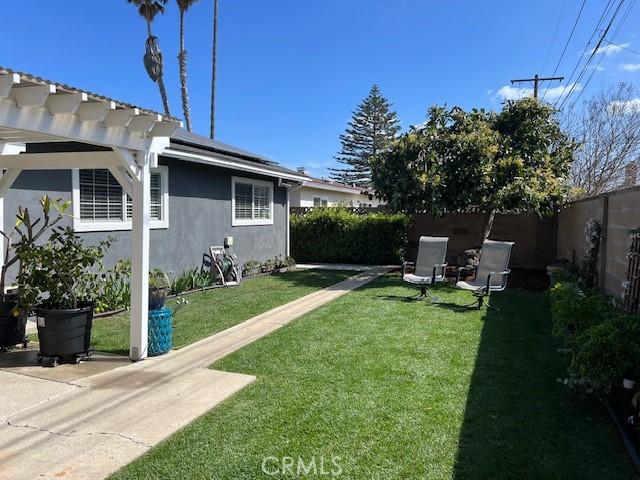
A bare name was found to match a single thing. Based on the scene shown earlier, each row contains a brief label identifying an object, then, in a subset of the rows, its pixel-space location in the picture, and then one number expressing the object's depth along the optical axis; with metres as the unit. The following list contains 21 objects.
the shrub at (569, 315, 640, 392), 3.47
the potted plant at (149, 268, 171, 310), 5.51
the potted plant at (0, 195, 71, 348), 5.21
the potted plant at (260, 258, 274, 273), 12.86
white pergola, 3.56
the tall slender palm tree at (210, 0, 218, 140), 26.86
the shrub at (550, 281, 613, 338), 4.70
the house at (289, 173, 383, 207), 21.50
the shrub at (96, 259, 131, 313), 7.52
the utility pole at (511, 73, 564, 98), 18.73
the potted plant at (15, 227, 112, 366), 4.79
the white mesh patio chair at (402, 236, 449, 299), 8.91
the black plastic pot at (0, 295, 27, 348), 5.23
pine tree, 47.78
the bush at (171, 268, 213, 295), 9.33
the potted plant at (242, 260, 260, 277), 12.07
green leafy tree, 10.38
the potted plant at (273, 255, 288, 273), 13.44
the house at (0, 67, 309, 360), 3.94
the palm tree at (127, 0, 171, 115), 27.19
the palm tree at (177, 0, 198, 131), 26.53
